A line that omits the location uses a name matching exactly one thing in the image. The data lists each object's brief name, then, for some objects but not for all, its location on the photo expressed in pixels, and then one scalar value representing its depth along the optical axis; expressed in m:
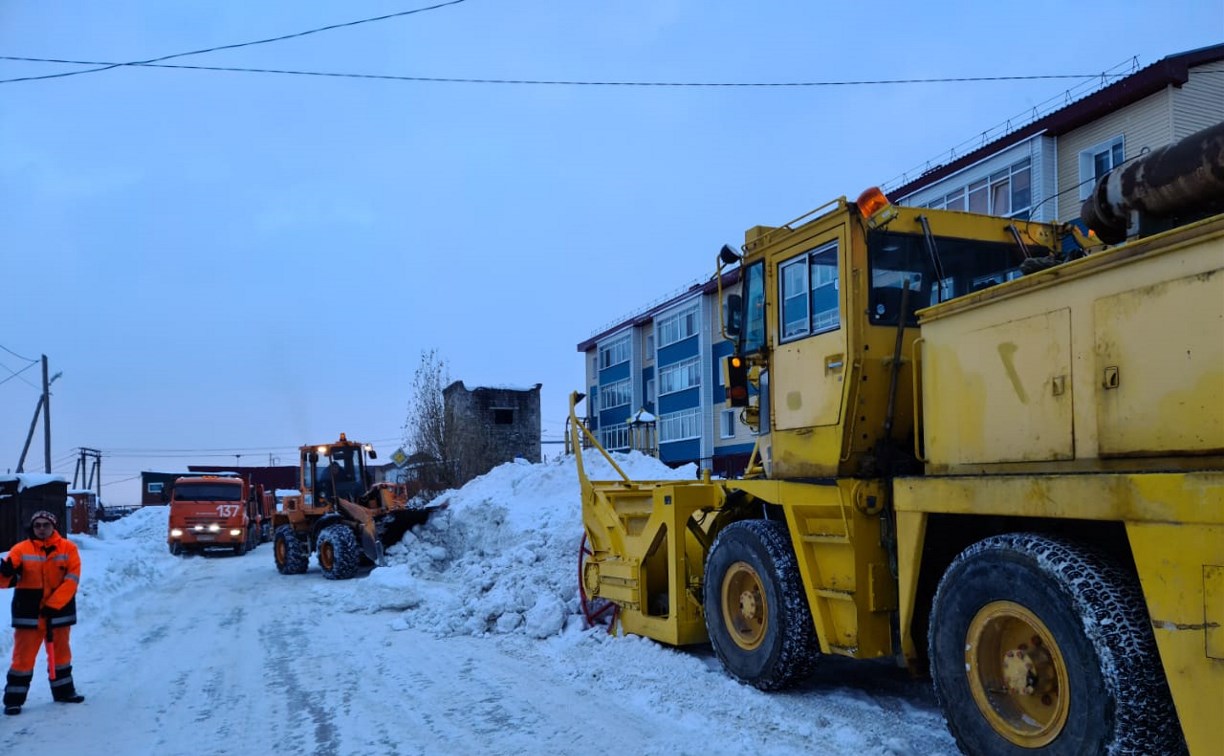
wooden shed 19.28
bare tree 28.12
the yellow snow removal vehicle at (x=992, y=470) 3.45
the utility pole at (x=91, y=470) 51.50
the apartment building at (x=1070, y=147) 18.69
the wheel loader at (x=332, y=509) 16.38
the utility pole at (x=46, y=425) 34.97
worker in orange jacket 6.81
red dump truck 26.08
